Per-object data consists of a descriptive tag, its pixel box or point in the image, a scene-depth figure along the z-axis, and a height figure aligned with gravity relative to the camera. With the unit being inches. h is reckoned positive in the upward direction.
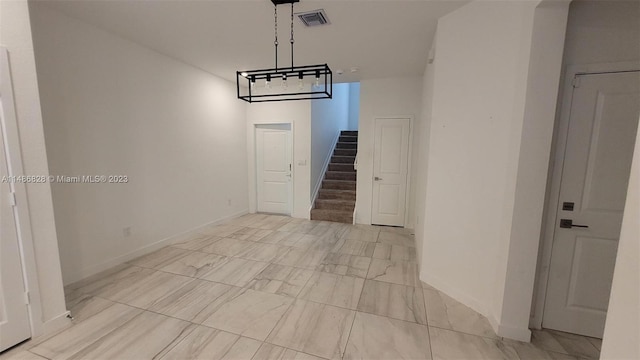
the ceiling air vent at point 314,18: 97.5 +54.3
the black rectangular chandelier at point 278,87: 191.7 +53.0
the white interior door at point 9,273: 68.1 -34.8
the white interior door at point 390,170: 187.6 -12.4
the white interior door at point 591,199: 70.0 -12.7
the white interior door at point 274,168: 215.3 -14.7
